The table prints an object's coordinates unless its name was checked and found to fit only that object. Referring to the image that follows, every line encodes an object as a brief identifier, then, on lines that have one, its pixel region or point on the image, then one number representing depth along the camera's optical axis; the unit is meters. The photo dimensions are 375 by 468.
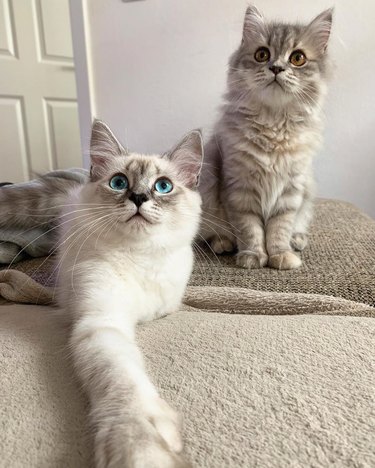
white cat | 0.20
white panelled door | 0.93
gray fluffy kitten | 0.40
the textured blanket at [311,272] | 0.33
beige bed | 0.15
